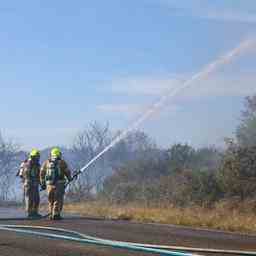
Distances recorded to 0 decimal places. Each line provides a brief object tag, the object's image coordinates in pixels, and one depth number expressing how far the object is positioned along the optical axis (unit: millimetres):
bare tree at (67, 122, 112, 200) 40119
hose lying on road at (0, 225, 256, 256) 8086
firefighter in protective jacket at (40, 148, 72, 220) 14420
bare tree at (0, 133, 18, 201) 49950
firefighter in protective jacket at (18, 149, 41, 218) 15902
